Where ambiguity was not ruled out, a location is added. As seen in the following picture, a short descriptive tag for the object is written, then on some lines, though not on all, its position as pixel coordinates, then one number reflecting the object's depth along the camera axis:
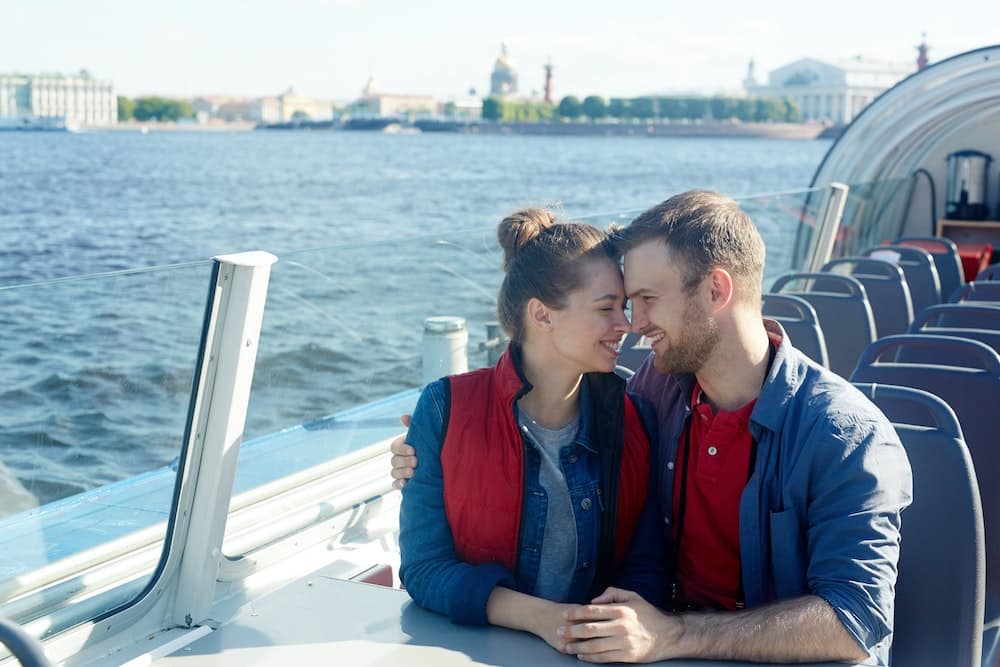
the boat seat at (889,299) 5.35
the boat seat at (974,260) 8.74
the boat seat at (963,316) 4.08
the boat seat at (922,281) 6.05
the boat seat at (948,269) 6.73
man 1.87
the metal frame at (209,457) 2.38
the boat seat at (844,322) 4.54
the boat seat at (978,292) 4.98
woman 2.12
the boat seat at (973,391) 2.72
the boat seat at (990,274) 6.08
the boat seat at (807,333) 3.79
